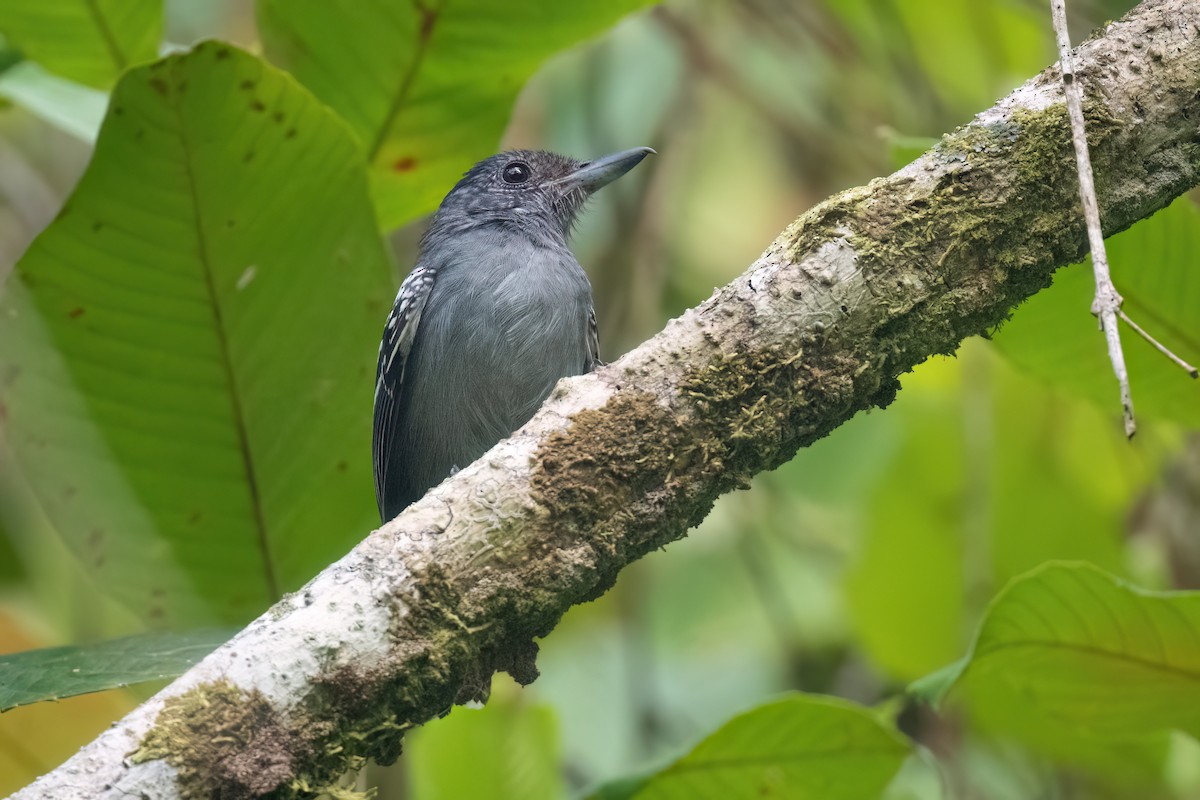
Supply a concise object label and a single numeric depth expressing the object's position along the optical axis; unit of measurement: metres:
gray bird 8.83
